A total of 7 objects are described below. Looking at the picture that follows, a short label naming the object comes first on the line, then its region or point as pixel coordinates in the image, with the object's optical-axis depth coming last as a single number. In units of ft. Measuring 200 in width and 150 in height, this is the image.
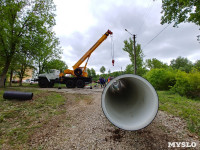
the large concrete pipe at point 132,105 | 6.22
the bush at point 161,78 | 35.21
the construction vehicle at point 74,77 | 35.53
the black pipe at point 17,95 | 15.03
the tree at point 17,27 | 25.94
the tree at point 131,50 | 61.82
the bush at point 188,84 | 23.45
